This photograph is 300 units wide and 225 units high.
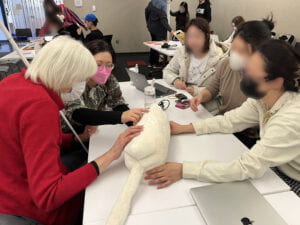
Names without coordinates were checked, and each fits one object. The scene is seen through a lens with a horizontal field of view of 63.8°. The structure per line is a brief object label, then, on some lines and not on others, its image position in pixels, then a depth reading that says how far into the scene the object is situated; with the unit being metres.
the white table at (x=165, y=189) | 0.90
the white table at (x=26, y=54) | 3.45
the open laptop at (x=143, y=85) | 2.01
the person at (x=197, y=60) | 2.16
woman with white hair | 0.84
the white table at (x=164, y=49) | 3.76
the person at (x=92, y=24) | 4.52
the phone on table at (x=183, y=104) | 1.76
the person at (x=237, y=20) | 4.51
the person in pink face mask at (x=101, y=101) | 1.37
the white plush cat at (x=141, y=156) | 0.85
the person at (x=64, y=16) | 3.28
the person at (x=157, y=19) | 5.10
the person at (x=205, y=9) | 6.01
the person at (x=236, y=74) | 1.50
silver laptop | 0.81
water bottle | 1.93
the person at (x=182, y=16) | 6.43
